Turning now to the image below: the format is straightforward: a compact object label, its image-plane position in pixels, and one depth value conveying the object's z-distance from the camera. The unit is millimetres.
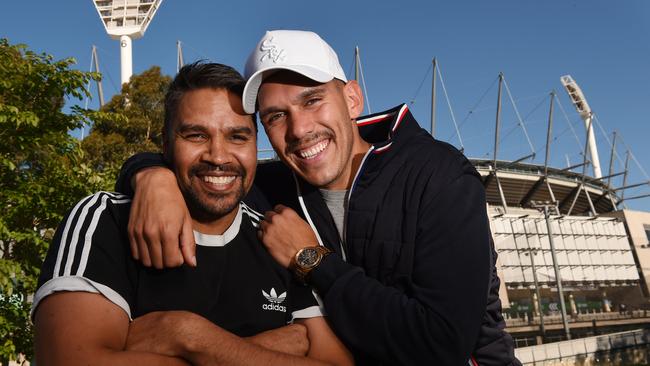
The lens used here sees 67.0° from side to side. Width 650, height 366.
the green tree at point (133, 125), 20312
